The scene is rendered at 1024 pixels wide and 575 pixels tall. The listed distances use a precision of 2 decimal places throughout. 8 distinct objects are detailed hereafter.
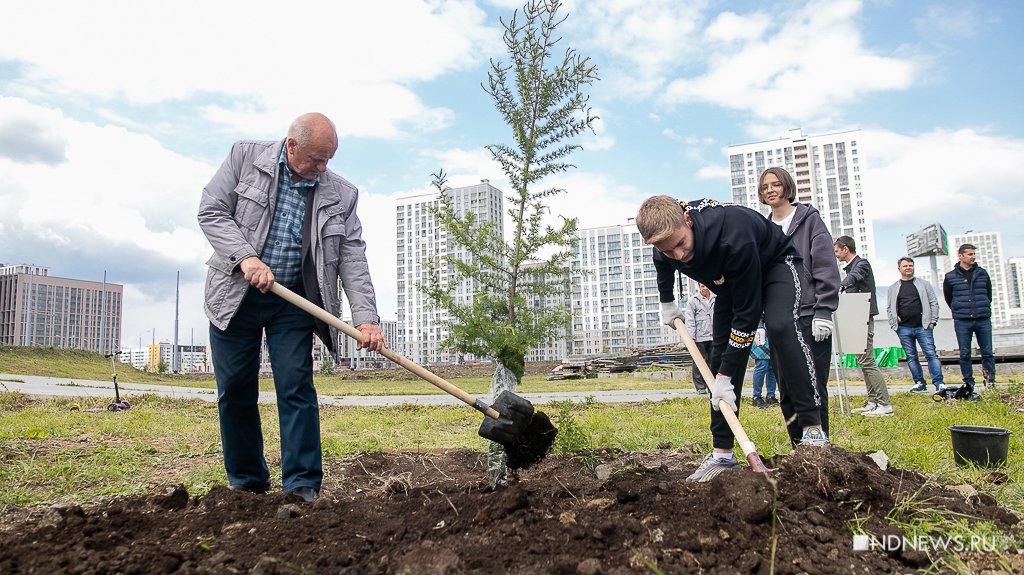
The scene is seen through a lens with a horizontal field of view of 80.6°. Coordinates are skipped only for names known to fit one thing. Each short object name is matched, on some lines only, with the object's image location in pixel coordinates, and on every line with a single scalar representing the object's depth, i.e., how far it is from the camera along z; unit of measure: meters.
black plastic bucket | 3.53
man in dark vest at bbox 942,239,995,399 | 8.55
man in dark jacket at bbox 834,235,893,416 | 6.61
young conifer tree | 4.25
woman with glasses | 3.96
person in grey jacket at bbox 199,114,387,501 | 3.20
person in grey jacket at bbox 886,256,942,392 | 8.95
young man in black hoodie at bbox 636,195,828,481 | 3.12
